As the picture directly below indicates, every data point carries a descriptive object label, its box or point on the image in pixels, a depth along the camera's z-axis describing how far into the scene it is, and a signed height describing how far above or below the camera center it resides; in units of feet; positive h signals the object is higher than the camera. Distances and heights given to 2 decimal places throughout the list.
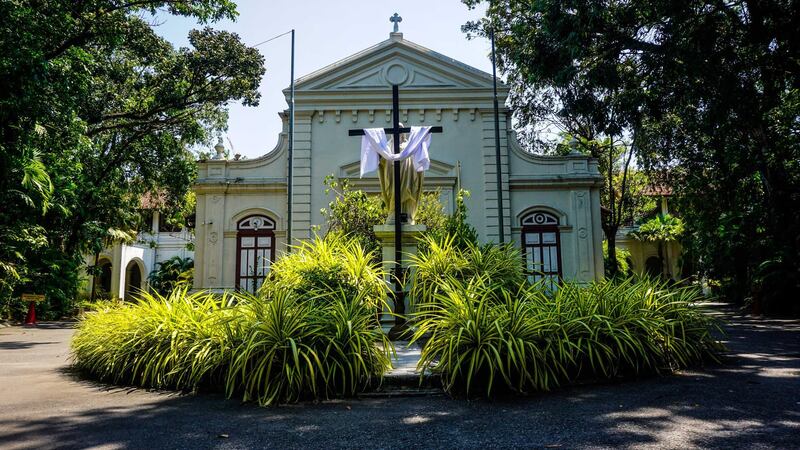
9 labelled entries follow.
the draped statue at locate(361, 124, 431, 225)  27.09 +6.31
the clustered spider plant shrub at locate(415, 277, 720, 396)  14.96 -1.55
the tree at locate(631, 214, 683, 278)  104.22 +10.61
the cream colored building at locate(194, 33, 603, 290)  54.49 +11.26
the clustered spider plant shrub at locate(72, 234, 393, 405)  15.07 -1.85
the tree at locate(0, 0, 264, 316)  36.14 +15.30
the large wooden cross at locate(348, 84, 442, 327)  25.40 +2.67
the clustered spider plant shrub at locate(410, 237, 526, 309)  24.97 +0.81
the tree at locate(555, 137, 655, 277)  77.15 +14.82
